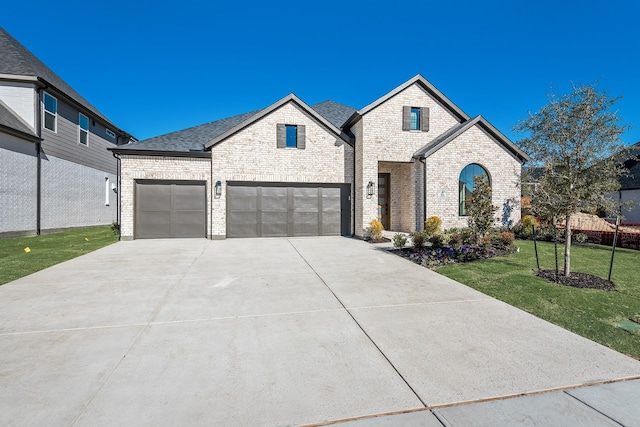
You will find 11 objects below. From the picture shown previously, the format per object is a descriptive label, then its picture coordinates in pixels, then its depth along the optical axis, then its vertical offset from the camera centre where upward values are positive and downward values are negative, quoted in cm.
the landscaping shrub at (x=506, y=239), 940 -83
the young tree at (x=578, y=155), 573 +119
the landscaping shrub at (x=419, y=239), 878 -82
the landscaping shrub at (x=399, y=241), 930 -91
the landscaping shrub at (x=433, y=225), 1108 -47
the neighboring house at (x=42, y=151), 1210 +288
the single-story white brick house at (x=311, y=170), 1227 +186
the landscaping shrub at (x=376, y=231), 1162 -74
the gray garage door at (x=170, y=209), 1217 +11
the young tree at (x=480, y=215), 871 -6
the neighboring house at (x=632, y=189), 1845 +166
